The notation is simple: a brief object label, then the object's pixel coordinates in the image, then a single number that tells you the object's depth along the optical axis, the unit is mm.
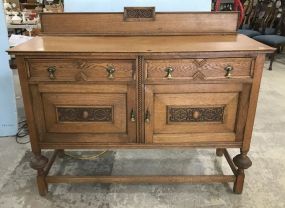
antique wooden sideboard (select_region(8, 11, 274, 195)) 1277
